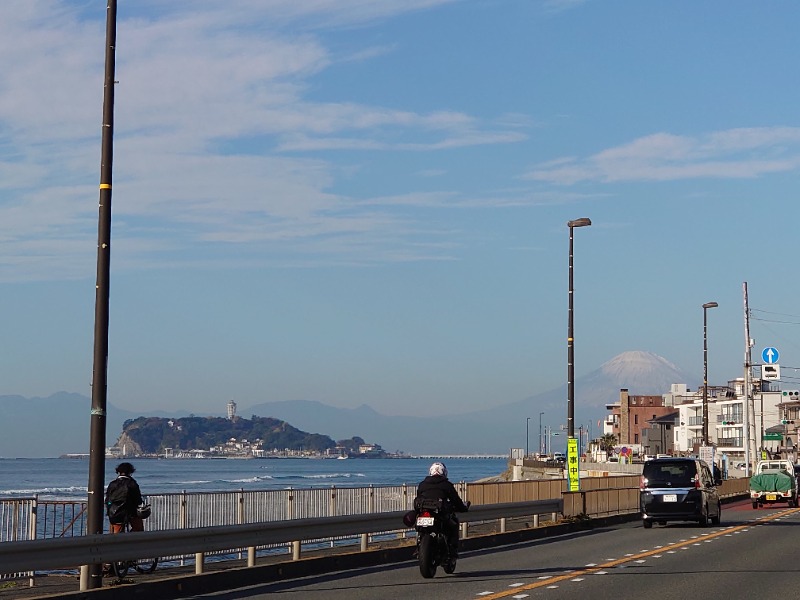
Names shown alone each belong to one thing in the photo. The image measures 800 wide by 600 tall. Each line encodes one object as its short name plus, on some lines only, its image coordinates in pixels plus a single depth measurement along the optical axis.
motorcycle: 18.30
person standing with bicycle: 17.88
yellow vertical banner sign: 36.94
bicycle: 16.39
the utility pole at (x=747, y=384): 71.56
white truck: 50.34
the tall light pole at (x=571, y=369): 38.06
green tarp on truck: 50.41
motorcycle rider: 18.67
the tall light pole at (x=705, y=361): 67.62
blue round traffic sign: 73.88
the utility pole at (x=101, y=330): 15.84
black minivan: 33.50
